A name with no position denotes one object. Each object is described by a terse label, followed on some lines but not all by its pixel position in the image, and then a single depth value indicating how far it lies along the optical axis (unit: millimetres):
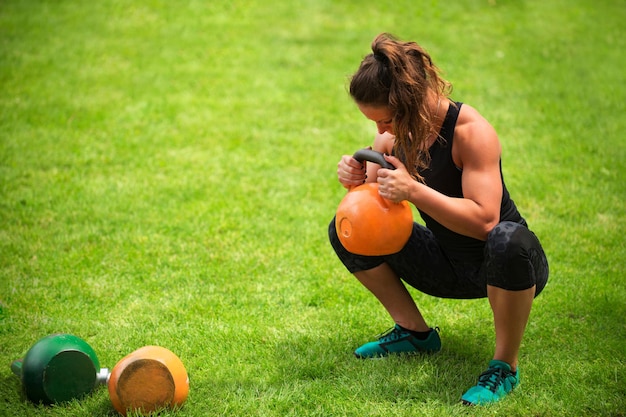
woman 5641
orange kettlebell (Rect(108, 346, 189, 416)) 5504
